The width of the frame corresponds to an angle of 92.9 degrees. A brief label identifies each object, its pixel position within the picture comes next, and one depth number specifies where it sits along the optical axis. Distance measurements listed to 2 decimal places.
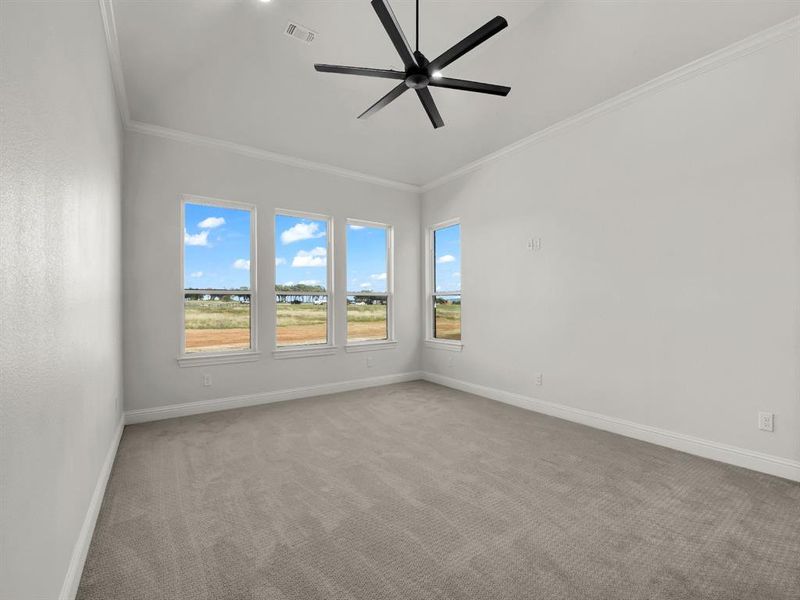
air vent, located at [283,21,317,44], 2.94
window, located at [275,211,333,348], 4.77
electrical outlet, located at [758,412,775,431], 2.63
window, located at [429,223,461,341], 5.42
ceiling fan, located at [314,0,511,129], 2.12
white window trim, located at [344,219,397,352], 5.58
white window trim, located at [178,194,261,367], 4.07
